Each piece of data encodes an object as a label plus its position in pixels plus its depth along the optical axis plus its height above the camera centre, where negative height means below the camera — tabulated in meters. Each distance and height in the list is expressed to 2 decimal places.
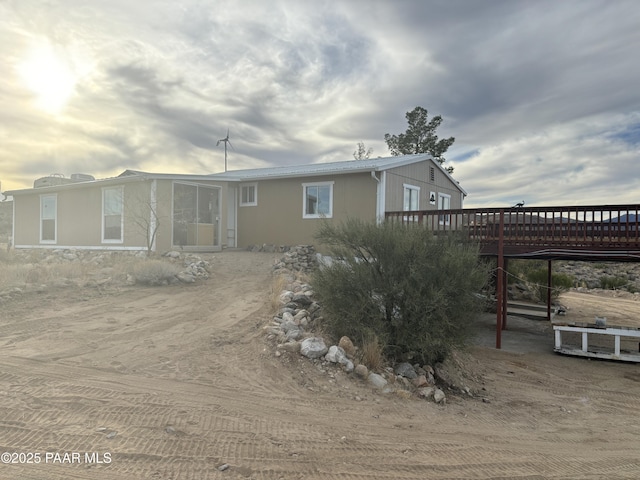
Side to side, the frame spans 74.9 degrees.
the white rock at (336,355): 5.64 -1.58
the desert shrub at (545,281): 16.47 -1.67
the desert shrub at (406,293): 6.20 -0.82
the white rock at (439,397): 5.54 -2.09
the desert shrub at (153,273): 10.03 -0.85
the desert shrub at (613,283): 22.28 -2.18
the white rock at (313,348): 5.69 -1.49
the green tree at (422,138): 29.20 +7.33
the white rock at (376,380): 5.39 -1.83
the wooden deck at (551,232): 8.34 +0.21
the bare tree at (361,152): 35.25 +7.48
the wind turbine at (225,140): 24.61 +5.80
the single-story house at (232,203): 13.68 +1.29
